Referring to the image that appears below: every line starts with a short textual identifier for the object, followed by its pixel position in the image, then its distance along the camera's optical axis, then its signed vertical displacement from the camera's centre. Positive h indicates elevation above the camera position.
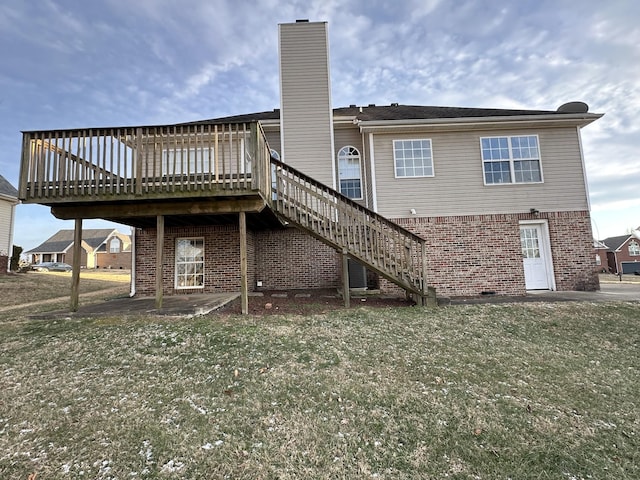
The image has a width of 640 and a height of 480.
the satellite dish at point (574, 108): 9.99 +4.84
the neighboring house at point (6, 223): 16.56 +3.03
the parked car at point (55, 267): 37.34 +1.35
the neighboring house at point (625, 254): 44.27 +0.34
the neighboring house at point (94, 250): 49.34 +4.35
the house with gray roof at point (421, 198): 9.77 +2.03
